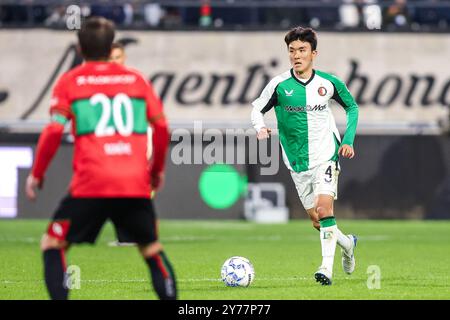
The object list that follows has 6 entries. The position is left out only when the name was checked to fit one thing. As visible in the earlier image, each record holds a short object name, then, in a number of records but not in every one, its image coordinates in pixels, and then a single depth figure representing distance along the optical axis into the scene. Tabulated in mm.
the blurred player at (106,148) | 7109
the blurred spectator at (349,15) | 25203
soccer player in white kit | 10531
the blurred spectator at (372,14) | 24969
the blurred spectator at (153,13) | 25188
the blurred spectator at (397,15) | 25031
